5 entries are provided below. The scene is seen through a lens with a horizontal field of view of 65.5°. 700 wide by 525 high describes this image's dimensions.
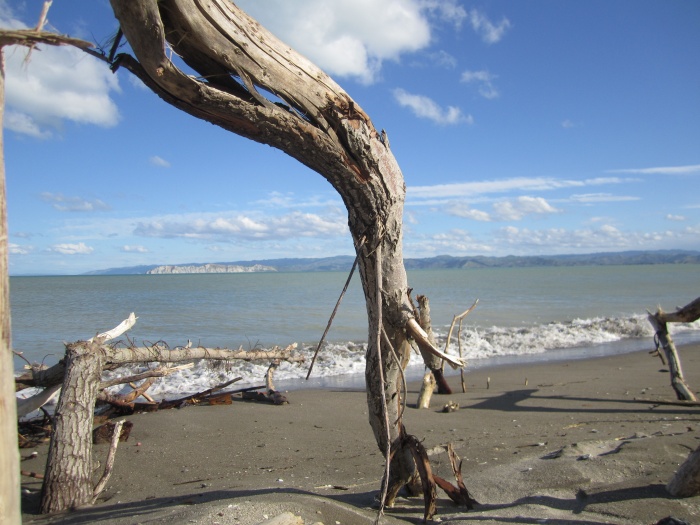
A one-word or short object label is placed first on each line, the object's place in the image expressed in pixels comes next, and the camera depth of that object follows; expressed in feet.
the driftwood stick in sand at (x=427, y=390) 27.55
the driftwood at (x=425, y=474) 10.87
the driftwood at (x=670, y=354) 24.38
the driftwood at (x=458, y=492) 11.68
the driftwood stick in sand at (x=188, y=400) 26.02
